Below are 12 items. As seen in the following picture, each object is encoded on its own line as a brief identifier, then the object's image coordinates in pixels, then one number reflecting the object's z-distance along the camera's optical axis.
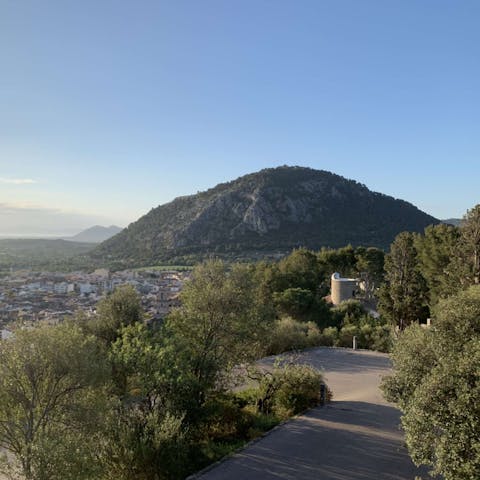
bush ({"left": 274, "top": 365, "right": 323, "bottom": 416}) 13.92
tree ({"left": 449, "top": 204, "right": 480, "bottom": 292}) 22.11
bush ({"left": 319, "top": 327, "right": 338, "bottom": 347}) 25.48
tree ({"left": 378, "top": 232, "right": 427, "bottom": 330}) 26.92
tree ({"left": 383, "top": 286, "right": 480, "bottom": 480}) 6.19
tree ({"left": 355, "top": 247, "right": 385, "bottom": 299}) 44.31
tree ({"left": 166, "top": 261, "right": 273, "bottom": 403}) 13.17
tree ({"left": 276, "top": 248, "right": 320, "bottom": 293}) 36.41
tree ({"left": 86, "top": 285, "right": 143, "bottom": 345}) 16.11
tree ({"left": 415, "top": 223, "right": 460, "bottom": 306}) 26.84
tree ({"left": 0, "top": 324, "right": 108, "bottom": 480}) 8.20
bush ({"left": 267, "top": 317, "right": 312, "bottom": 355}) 23.38
